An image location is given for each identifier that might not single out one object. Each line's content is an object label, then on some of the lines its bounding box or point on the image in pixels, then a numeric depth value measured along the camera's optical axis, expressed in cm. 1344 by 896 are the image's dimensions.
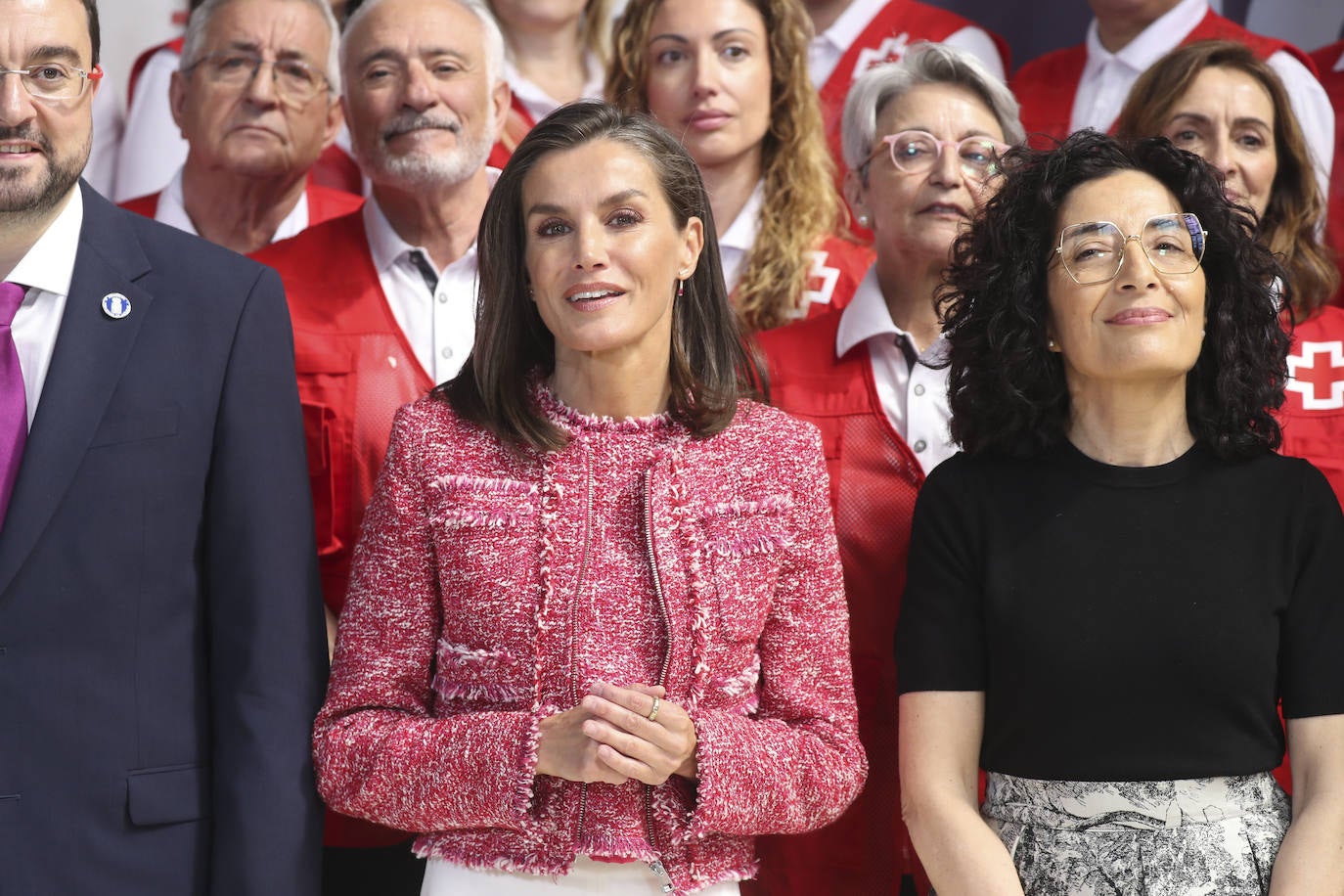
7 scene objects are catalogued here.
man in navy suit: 418
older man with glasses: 736
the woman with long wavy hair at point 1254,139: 633
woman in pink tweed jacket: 432
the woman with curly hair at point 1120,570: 444
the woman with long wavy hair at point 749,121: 700
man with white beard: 582
